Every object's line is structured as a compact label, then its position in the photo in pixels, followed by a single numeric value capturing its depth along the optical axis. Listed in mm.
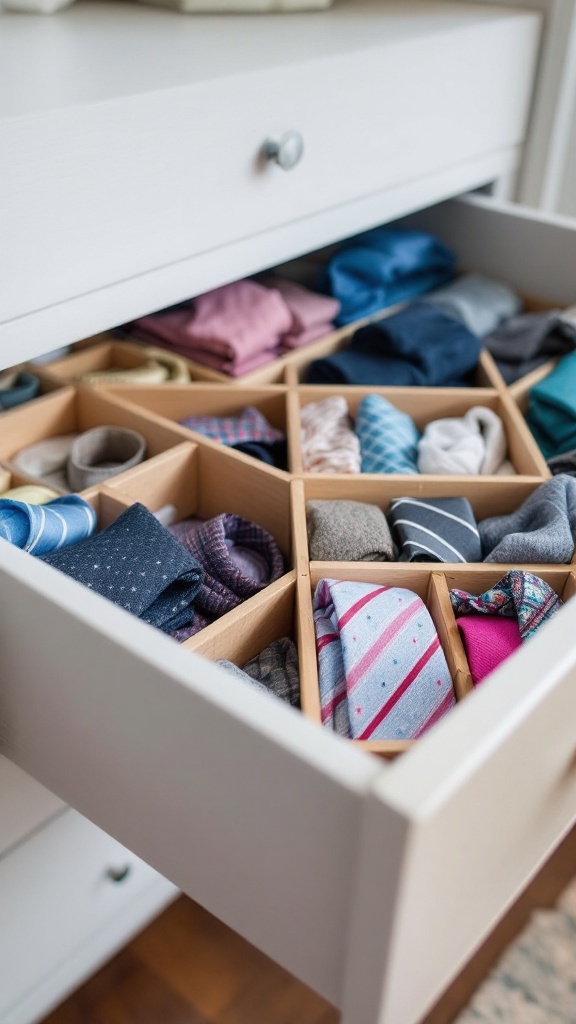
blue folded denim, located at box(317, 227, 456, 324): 1073
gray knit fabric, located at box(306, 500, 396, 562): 703
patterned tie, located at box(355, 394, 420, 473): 844
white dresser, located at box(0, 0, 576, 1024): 395
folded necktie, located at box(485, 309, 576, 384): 1007
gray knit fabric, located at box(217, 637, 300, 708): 627
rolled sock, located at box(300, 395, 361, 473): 826
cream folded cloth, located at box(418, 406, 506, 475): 839
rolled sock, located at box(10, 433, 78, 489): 828
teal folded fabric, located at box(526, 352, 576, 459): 888
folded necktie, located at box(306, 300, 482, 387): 951
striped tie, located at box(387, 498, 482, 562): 710
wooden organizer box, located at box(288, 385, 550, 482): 884
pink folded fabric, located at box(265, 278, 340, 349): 1011
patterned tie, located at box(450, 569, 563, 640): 629
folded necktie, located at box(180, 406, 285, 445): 845
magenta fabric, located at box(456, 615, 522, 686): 610
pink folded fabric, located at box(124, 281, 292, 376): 946
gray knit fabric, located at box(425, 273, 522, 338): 1062
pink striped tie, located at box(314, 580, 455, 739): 585
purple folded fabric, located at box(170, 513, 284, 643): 695
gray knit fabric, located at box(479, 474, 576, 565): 686
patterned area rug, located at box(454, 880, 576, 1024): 1020
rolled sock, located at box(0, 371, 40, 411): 877
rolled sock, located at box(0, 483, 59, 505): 723
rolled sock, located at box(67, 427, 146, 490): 789
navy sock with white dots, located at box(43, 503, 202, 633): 631
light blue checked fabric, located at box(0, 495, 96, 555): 654
